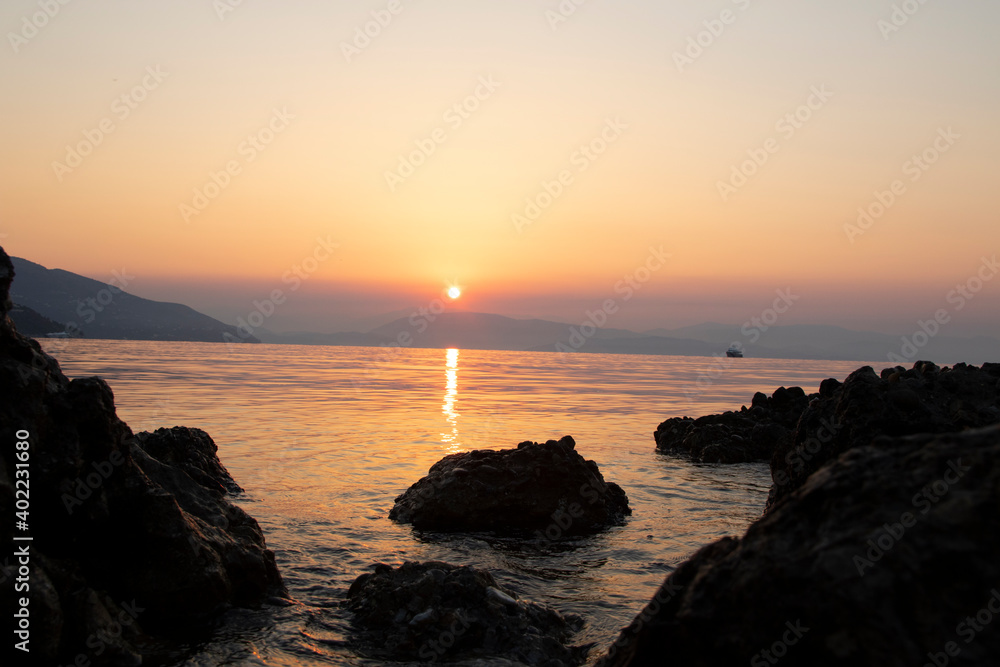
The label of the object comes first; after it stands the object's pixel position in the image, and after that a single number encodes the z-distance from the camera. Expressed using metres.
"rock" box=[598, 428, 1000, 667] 3.34
